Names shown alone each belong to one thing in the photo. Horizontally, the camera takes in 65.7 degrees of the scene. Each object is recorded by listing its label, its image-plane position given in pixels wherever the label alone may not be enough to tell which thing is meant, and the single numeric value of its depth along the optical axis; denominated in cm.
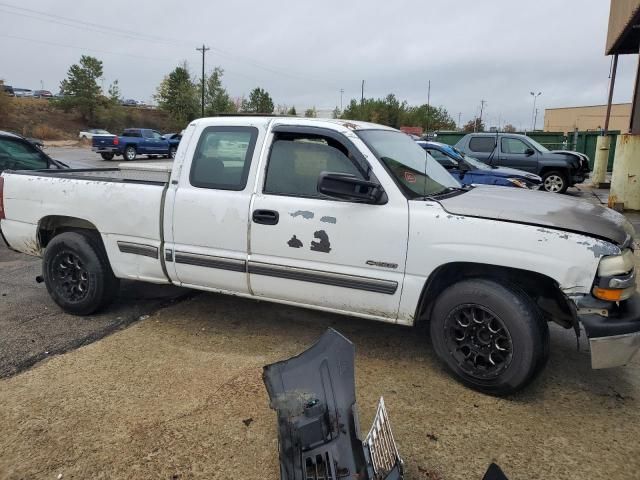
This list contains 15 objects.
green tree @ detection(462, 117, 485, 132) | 4681
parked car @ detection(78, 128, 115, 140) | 4684
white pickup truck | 296
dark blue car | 995
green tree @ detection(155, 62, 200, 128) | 5597
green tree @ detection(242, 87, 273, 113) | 6382
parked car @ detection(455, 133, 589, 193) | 1407
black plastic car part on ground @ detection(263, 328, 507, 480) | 217
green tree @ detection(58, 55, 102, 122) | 5709
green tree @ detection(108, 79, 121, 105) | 6046
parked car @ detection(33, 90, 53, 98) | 7869
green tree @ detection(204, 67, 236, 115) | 5797
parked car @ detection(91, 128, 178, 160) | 2666
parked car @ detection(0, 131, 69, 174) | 770
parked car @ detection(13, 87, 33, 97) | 7928
